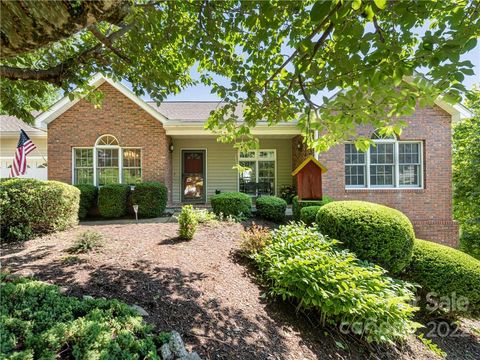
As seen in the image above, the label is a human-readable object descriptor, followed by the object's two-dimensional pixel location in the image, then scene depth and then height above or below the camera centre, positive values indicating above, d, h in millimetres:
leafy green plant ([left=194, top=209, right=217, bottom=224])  6613 -1086
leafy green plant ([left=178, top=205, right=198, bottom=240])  5254 -1024
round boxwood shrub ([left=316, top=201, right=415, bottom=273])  4551 -1132
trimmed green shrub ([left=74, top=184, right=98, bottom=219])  8250 -670
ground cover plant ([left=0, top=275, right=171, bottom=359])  1729 -1198
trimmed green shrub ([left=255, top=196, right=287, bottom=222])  7949 -1042
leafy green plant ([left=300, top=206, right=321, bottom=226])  6793 -1051
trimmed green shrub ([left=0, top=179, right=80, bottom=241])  5109 -637
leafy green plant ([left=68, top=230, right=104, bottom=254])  4133 -1136
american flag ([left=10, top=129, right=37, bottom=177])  7652 +742
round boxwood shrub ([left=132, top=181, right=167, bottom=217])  8297 -701
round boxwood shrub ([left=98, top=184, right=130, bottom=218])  8242 -753
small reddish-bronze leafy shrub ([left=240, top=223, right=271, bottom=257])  4703 -1293
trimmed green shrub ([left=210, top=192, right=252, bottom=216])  7719 -872
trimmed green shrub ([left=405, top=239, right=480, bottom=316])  4469 -1987
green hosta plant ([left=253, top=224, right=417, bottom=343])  3111 -1592
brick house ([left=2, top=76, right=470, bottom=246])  8711 +886
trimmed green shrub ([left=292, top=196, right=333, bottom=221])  7402 -920
